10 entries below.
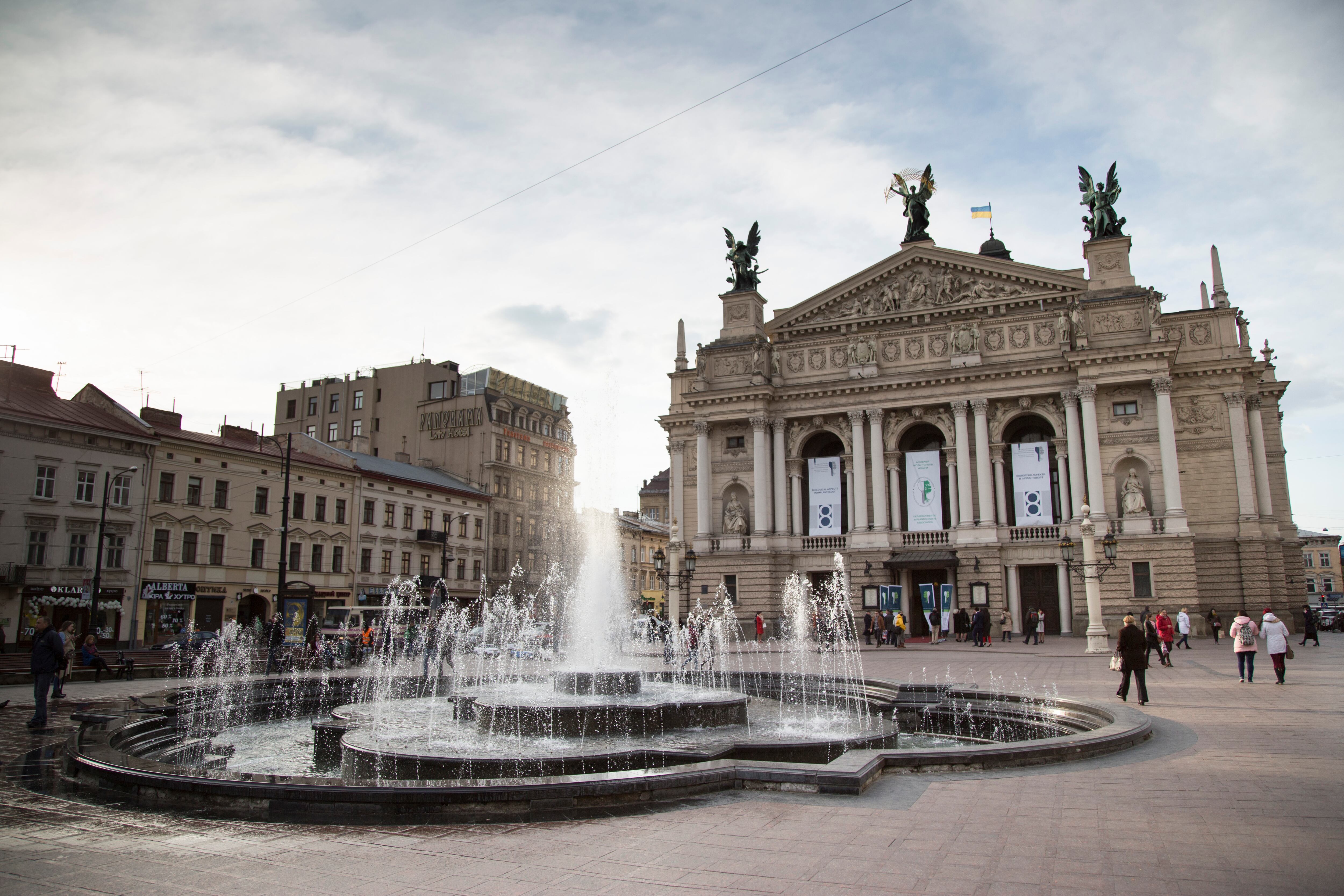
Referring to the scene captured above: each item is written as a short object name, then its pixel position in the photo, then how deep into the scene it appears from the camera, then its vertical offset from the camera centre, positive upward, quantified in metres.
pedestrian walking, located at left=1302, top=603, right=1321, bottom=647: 32.78 -0.85
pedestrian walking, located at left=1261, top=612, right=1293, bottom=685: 17.20 -0.80
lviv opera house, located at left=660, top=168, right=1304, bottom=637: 40.88 +8.37
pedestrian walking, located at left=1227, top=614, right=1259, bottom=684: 17.42 -0.76
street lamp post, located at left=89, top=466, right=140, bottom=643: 29.66 +1.24
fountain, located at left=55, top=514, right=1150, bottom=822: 7.89 -1.79
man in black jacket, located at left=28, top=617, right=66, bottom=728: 13.34 -0.91
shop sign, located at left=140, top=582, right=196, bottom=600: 39.09 +0.58
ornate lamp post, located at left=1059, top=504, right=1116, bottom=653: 29.14 +1.00
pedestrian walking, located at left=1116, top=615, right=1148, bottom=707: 14.30 -0.88
